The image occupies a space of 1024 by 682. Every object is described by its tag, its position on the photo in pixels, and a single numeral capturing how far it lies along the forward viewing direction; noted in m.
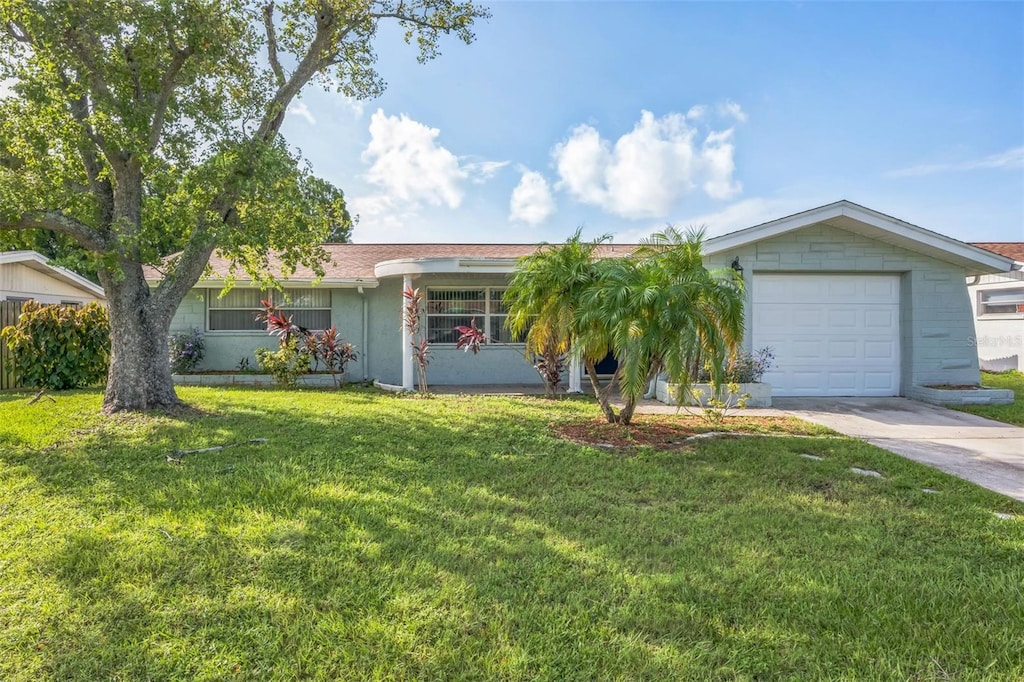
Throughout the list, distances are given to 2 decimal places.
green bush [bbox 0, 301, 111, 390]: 9.97
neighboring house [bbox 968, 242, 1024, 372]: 13.91
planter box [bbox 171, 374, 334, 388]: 11.12
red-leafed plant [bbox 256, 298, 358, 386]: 10.56
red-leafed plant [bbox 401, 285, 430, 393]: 9.94
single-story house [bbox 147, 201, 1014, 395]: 9.06
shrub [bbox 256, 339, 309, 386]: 10.45
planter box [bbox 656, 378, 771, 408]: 8.80
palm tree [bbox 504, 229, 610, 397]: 6.43
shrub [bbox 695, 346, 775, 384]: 8.84
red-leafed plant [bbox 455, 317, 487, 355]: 10.23
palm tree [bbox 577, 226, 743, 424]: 5.69
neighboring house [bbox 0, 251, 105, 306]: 13.37
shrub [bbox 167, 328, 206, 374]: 11.21
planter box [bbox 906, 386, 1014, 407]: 8.84
